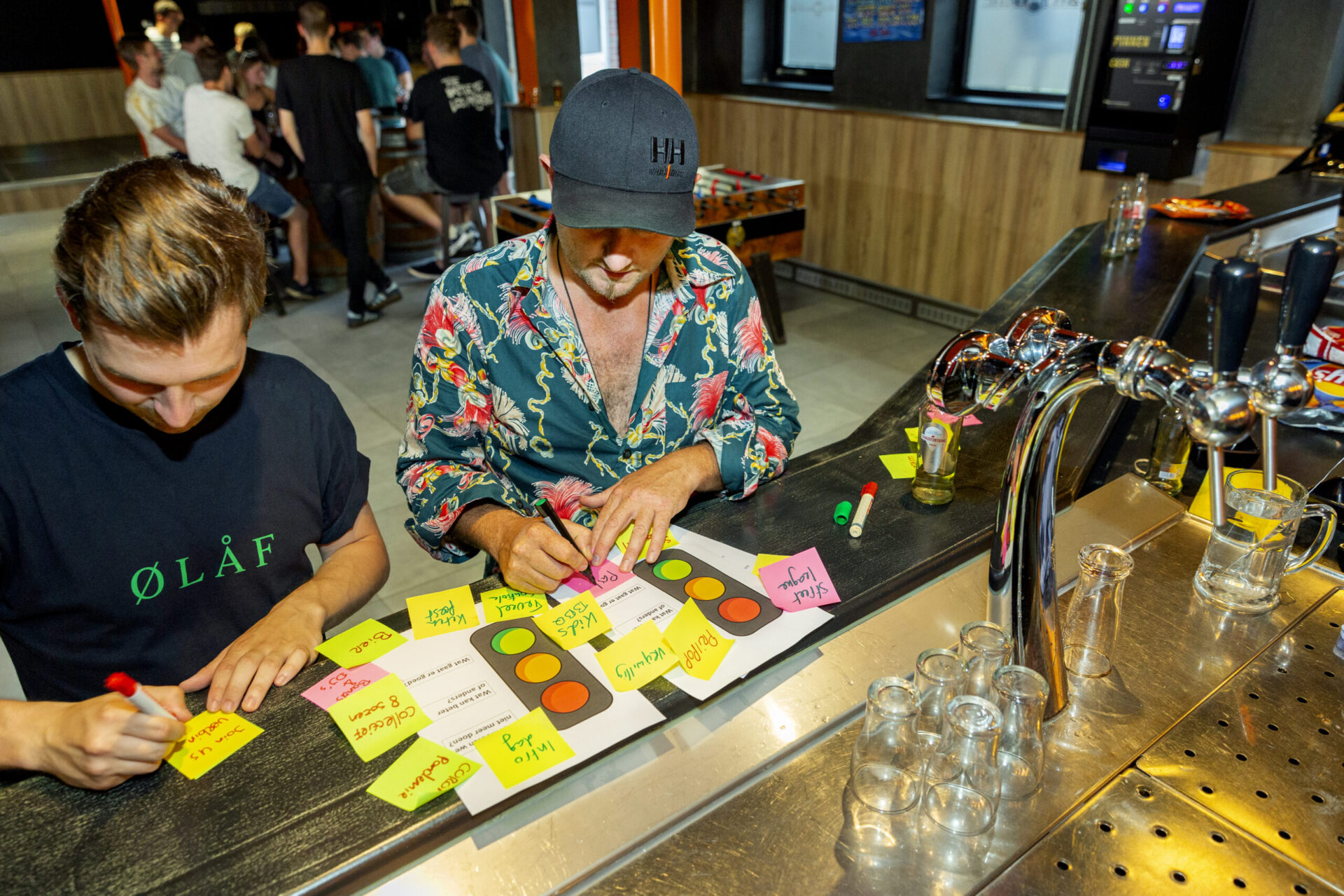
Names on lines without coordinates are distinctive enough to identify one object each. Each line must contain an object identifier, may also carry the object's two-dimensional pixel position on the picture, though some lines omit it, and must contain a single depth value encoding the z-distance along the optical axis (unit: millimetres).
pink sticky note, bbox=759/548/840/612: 1129
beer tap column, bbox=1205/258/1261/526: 701
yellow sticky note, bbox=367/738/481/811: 839
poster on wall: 5070
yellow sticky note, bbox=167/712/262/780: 880
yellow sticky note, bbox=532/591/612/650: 1064
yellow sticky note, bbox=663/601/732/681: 1018
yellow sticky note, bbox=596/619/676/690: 999
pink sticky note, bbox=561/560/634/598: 1174
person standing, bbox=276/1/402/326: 4934
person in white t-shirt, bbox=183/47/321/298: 5000
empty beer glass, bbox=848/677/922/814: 833
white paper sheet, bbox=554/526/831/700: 1009
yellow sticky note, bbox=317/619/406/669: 1035
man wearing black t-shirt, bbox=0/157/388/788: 951
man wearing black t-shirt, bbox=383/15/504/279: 5262
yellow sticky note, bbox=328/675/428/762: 903
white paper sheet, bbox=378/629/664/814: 891
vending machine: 3826
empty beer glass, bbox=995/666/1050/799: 854
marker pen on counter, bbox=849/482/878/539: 1280
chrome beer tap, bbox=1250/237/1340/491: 730
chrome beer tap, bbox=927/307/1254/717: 816
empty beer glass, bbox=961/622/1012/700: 903
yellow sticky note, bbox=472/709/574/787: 870
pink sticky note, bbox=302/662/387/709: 970
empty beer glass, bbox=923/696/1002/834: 813
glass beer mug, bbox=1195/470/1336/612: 1146
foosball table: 4355
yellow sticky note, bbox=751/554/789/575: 1210
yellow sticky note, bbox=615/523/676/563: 1262
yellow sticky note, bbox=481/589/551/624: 1119
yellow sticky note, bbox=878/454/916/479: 1450
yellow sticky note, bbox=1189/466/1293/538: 1354
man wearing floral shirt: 1278
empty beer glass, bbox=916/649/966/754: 866
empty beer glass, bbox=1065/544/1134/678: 1029
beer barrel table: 5953
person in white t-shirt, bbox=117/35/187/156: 5590
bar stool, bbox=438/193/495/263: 5758
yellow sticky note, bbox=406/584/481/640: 1082
